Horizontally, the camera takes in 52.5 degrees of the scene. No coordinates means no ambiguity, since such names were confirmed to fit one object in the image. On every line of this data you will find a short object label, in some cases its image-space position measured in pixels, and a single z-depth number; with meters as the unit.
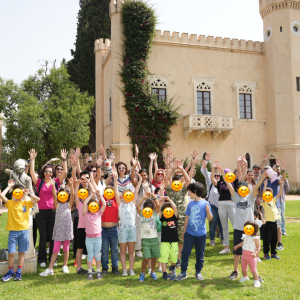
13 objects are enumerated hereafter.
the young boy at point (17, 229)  5.14
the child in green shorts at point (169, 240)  5.00
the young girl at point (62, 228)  5.43
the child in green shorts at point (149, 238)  4.98
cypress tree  27.23
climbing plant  18.14
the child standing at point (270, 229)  6.22
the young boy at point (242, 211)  5.32
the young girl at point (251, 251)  4.77
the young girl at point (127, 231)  5.31
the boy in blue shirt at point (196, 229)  4.99
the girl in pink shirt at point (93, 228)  5.09
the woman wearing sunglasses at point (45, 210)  6.02
